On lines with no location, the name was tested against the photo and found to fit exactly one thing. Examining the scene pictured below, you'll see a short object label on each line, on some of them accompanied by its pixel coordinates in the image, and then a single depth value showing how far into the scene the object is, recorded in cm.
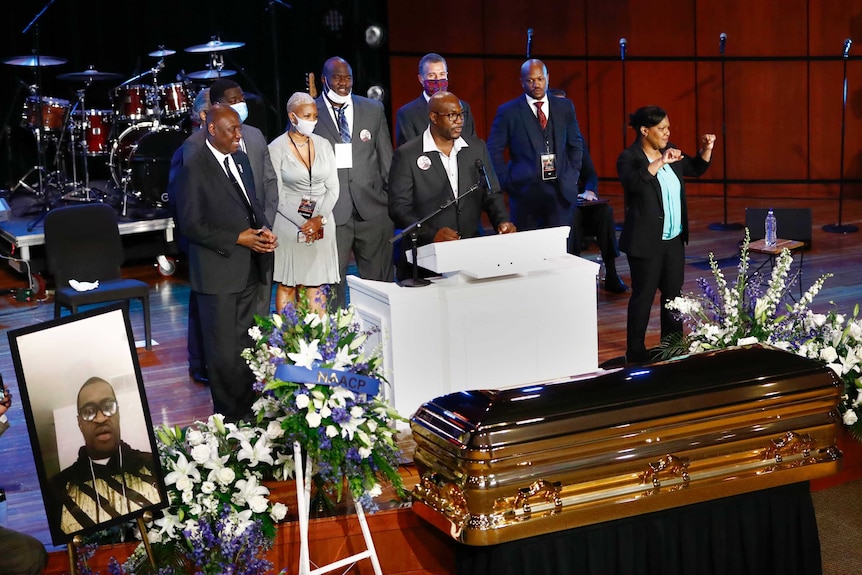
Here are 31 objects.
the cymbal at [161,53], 2125
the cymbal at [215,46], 2119
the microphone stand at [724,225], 2062
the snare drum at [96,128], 2106
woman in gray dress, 1195
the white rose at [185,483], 749
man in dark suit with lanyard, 1433
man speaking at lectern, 1122
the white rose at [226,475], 753
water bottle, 1485
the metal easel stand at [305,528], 707
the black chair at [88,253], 1413
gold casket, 692
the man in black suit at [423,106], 1355
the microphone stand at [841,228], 1984
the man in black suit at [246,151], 1167
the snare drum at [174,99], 2098
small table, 1441
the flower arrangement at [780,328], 925
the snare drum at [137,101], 2091
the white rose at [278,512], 771
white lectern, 980
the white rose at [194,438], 765
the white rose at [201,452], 754
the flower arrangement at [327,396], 694
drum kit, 2044
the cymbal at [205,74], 2145
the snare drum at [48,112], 2081
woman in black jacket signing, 1177
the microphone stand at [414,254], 979
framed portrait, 684
